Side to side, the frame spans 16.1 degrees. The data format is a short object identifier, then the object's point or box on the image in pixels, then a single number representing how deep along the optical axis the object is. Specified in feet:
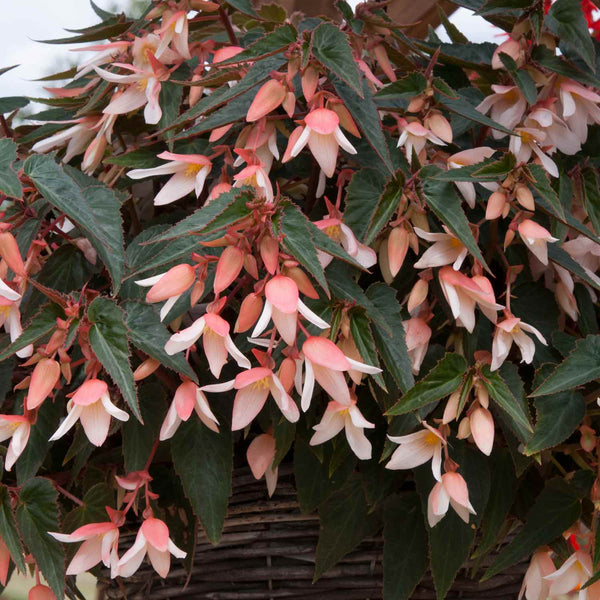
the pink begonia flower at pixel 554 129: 4.61
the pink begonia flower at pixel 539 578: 4.63
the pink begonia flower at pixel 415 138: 4.52
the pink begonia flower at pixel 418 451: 4.44
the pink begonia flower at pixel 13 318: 4.37
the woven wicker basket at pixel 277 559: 4.85
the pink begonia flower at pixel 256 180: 4.32
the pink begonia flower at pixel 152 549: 4.39
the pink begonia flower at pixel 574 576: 4.52
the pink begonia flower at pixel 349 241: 4.40
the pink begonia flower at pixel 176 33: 4.63
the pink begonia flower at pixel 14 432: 4.38
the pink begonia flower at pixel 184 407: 4.33
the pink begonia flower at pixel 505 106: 4.70
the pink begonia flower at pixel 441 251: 4.43
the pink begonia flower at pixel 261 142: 4.45
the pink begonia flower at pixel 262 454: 4.63
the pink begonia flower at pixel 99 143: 4.71
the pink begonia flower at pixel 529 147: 4.58
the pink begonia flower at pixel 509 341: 4.40
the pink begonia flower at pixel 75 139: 4.81
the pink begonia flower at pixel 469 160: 4.54
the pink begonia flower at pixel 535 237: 4.39
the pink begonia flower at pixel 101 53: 4.76
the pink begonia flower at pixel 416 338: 4.49
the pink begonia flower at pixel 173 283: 4.22
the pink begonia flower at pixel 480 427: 4.34
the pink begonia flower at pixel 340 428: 4.38
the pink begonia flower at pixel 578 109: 4.67
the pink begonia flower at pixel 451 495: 4.37
